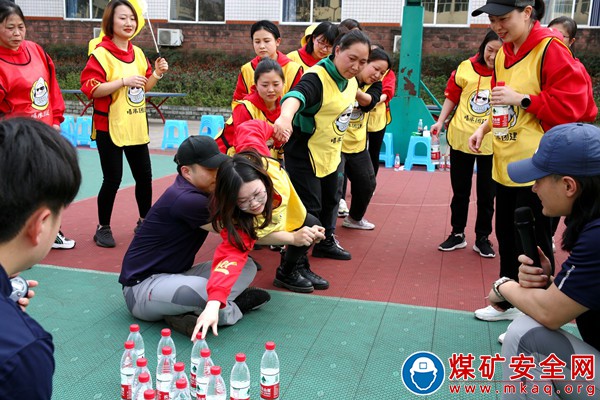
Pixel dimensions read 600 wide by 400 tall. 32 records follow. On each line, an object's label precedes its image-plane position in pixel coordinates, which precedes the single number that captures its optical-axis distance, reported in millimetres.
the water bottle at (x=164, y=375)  2230
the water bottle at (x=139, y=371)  2189
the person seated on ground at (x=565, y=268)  1845
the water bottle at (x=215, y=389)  2201
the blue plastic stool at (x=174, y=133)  10258
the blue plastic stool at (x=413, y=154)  8711
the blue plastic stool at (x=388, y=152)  8844
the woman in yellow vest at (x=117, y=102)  4344
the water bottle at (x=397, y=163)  8750
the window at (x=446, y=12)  16125
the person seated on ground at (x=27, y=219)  1059
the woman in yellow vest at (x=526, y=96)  2850
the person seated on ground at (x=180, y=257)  2951
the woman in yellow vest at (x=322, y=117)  3506
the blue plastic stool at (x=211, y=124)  10422
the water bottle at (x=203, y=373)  2211
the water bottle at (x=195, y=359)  2371
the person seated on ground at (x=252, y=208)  2691
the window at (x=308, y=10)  17062
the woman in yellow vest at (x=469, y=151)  4414
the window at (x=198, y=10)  17859
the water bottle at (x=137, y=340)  2418
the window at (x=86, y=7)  18922
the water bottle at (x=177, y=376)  2139
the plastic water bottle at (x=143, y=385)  2109
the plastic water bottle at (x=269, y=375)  2234
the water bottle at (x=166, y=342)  2395
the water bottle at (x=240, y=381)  2183
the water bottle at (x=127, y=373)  2299
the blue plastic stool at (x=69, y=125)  10648
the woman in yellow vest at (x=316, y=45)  4918
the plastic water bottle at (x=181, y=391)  2170
